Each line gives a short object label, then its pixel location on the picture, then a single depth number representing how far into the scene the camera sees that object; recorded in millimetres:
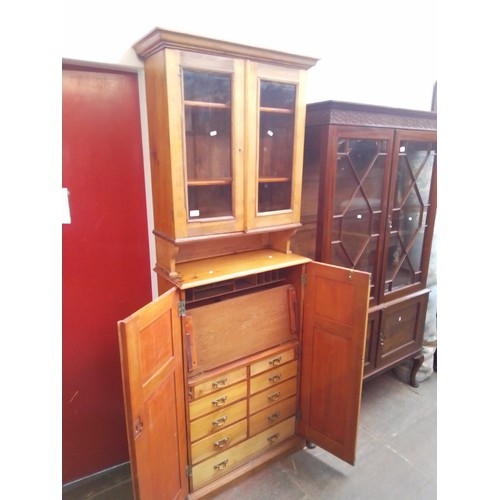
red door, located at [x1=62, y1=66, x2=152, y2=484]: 1474
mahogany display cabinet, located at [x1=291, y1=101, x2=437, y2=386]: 1812
